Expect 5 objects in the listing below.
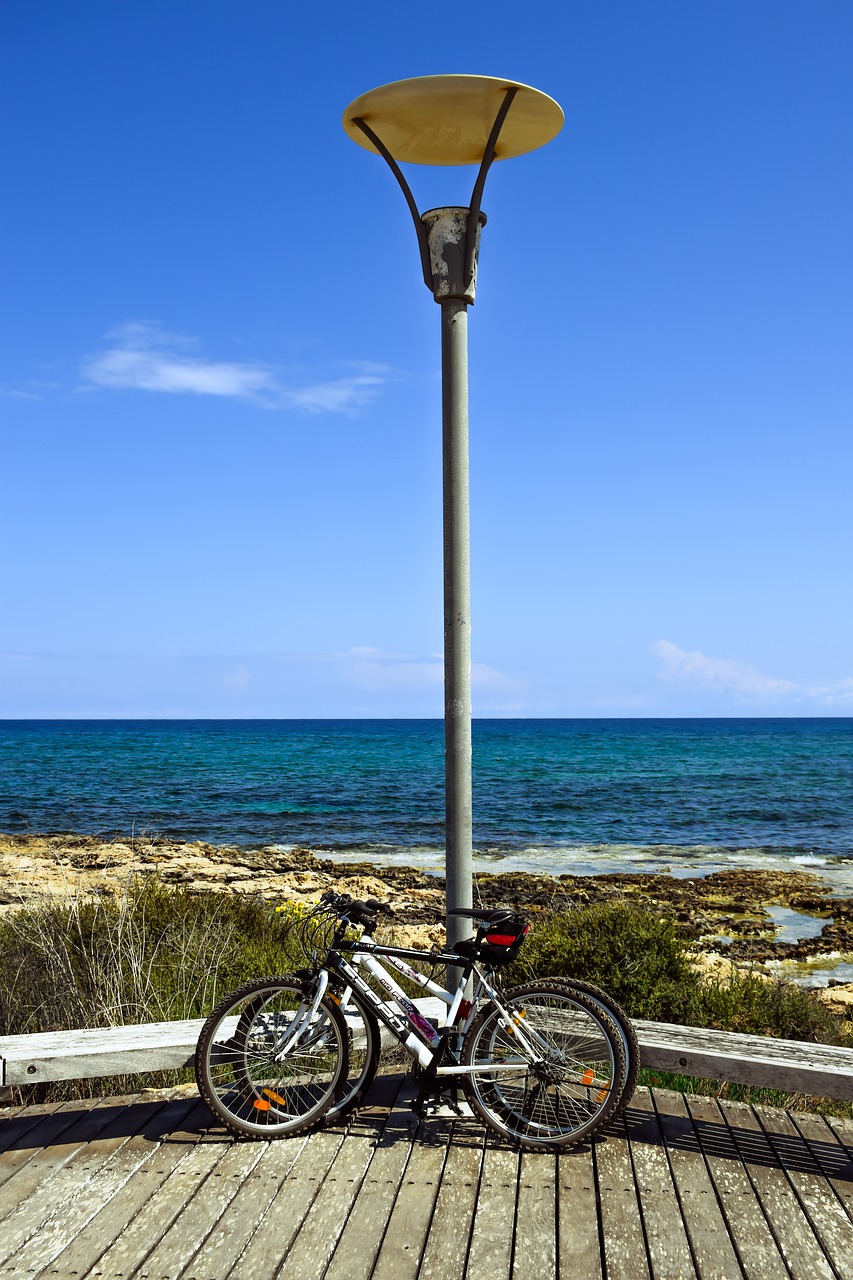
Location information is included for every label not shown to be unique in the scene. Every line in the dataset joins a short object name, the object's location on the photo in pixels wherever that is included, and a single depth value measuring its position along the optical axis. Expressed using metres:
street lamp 4.42
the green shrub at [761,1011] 6.17
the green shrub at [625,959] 6.06
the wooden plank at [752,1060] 3.98
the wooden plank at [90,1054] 4.07
